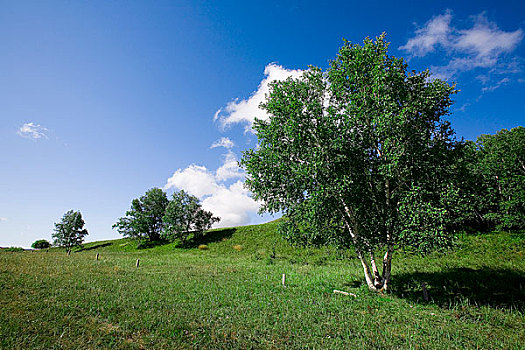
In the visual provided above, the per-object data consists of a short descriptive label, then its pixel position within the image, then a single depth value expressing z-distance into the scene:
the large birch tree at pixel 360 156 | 16.89
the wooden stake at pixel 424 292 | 17.75
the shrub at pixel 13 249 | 59.46
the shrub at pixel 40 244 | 86.69
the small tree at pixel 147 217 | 71.38
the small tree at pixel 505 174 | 35.38
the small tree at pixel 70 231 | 77.25
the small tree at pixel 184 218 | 63.68
